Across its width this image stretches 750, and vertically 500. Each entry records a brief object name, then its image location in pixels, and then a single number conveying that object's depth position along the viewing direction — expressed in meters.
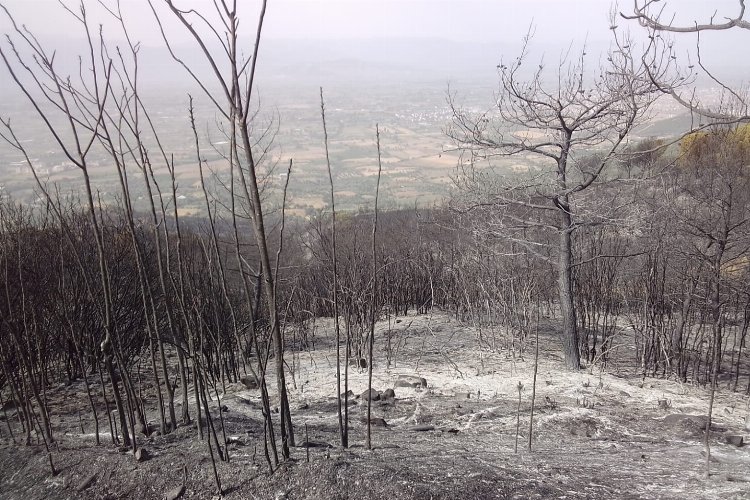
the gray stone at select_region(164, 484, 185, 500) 2.82
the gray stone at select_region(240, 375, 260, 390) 5.73
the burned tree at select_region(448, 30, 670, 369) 5.84
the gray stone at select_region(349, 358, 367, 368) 6.46
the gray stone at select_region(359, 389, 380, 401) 5.11
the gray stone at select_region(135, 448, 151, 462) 3.15
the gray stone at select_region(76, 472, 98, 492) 3.01
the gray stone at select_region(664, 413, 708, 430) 4.61
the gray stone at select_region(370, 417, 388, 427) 4.42
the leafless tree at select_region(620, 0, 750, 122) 2.52
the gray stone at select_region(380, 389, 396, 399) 5.23
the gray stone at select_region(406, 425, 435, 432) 4.34
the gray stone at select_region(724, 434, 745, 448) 4.18
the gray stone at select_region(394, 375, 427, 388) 5.73
